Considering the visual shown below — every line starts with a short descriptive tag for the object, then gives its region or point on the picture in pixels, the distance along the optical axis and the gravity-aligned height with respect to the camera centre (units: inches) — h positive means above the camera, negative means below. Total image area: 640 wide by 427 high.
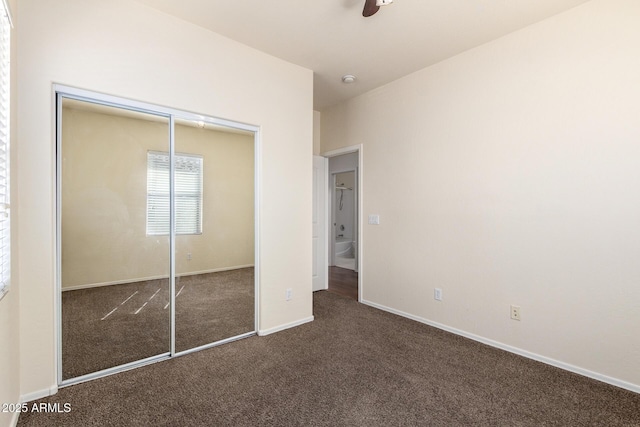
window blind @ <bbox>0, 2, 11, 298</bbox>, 59.9 +12.7
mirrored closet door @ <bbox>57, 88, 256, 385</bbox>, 84.6 -7.1
